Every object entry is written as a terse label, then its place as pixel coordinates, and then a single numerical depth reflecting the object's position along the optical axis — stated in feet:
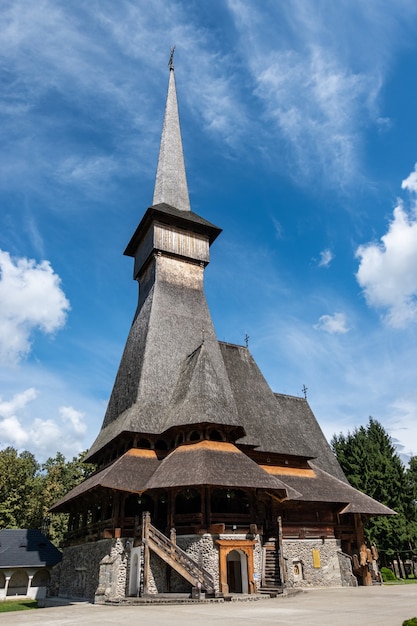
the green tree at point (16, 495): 141.18
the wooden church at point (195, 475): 63.62
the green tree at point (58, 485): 149.59
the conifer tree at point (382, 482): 116.98
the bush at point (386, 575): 103.14
